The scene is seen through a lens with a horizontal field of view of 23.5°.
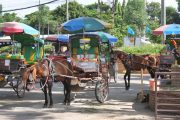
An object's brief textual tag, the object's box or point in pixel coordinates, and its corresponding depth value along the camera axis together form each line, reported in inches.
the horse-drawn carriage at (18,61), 591.8
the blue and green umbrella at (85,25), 644.7
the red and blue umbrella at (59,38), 1403.8
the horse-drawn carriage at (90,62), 586.9
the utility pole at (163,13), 1079.0
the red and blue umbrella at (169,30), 785.6
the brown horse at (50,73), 522.6
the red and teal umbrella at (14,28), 600.7
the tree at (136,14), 2347.4
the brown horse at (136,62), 748.6
